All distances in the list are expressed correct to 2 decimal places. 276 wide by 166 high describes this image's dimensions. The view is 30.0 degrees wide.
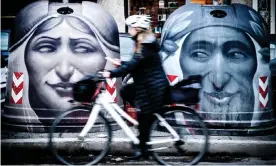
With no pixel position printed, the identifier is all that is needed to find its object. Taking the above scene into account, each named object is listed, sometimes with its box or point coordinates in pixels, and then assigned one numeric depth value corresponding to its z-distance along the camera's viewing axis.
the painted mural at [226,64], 6.68
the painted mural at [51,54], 6.61
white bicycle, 5.55
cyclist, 5.42
